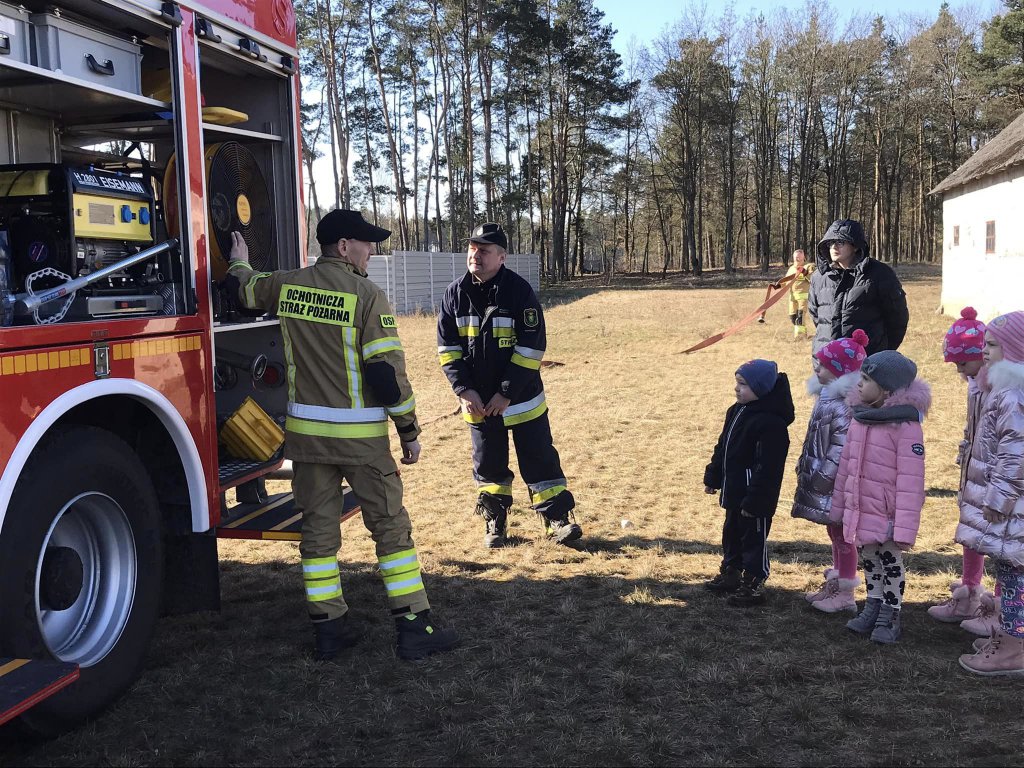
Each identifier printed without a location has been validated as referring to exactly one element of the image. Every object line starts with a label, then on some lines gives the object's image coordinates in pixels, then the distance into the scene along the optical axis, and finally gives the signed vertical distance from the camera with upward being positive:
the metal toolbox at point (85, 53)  3.22 +0.96
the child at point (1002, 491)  3.54 -0.82
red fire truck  2.91 -0.09
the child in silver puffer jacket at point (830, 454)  4.25 -0.79
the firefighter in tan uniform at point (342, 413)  3.89 -0.48
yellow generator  3.35 +0.31
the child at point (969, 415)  3.89 -0.57
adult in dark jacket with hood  5.40 -0.03
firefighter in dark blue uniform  5.42 -0.48
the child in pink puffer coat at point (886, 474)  3.84 -0.80
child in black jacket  4.27 -0.85
